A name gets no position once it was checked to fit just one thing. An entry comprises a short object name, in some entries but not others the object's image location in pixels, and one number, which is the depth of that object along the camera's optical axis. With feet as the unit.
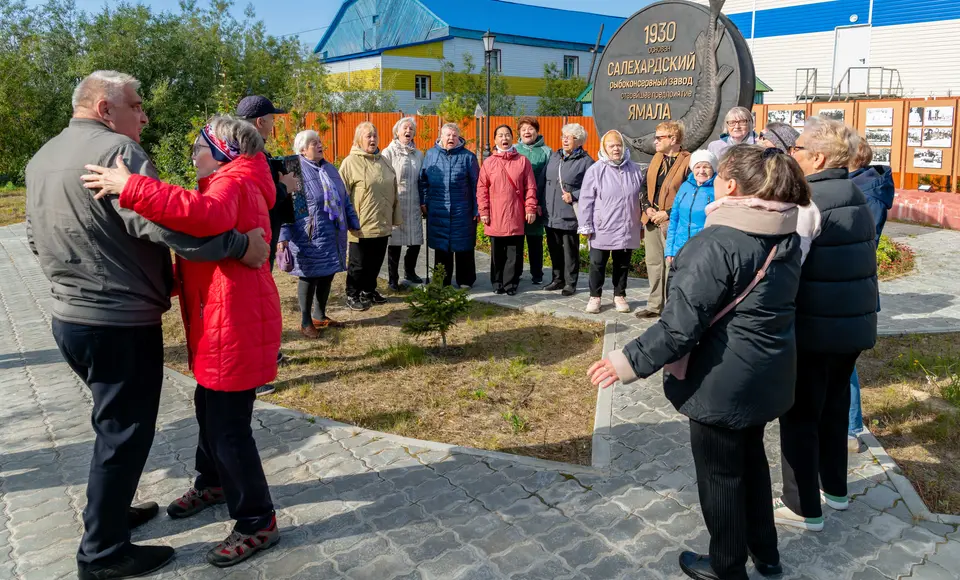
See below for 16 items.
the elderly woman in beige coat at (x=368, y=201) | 24.93
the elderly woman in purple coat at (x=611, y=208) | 23.67
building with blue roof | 121.49
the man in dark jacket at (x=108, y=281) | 9.59
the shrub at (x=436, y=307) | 19.70
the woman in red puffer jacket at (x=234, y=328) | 10.11
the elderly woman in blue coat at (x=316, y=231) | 21.34
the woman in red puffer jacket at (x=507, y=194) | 26.40
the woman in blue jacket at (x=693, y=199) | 18.66
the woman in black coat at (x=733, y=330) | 8.85
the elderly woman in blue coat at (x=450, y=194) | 26.78
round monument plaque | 23.59
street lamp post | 65.62
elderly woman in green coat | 27.76
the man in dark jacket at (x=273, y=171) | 15.65
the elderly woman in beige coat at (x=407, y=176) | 26.84
